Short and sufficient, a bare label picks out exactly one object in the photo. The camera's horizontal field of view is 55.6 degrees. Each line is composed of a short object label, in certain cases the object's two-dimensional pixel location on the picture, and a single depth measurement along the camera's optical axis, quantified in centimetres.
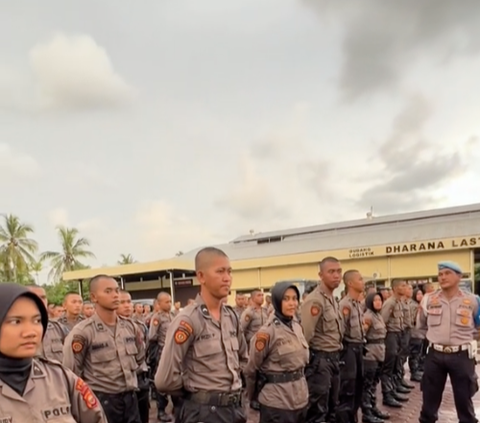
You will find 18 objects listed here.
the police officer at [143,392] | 446
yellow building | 2017
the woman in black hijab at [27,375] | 176
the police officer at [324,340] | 450
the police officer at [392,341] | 681
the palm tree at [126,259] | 4272
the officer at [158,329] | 762
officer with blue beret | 462
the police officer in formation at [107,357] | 374
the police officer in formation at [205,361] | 295
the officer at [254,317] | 838
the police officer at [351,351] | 521
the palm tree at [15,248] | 2861
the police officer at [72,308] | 652
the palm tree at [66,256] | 3397
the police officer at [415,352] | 849
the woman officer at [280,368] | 366
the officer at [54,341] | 586
